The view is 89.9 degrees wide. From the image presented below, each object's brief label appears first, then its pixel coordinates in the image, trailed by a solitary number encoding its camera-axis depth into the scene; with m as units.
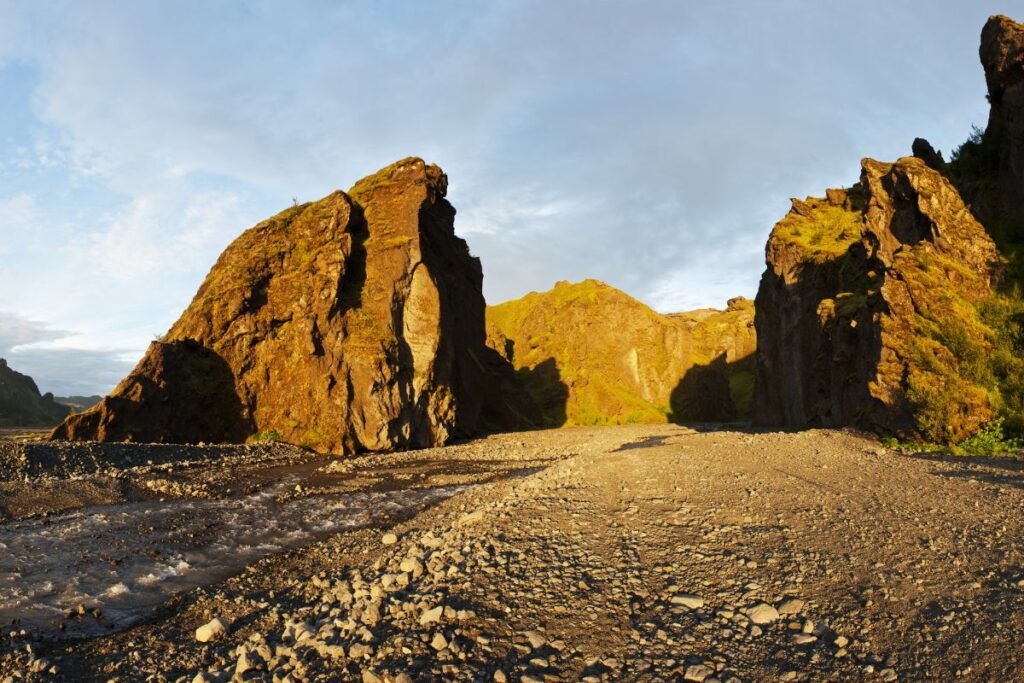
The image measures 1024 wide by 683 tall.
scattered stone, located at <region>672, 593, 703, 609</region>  6.14
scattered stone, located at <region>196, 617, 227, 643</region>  6.84
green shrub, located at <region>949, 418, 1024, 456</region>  16.30
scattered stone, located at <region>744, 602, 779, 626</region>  5.64
